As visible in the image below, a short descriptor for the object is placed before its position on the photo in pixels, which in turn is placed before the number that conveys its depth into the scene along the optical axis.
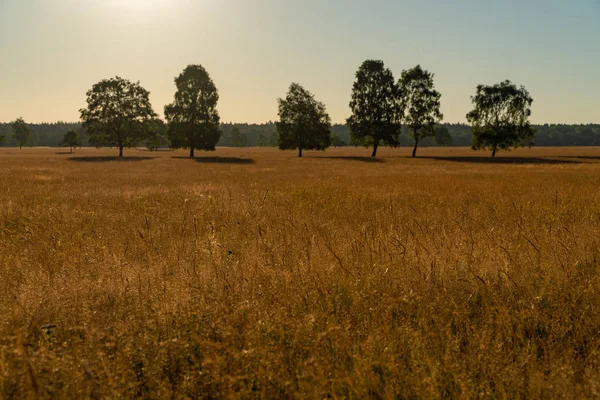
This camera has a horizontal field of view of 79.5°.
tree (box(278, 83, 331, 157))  62.50
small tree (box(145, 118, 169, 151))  62.24
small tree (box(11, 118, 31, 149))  111.27
